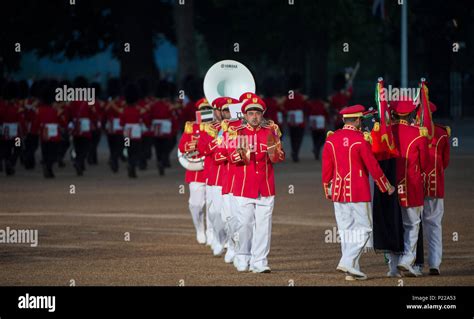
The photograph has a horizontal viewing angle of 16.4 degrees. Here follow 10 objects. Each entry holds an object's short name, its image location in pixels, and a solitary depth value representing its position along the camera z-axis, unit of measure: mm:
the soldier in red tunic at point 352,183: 14102
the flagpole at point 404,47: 36250
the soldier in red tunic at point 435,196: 14695
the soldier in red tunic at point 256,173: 14898
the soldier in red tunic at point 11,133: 29938
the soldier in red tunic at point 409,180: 14398
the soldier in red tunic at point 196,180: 17562
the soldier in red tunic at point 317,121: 33406
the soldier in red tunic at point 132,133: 29031
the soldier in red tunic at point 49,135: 28828
